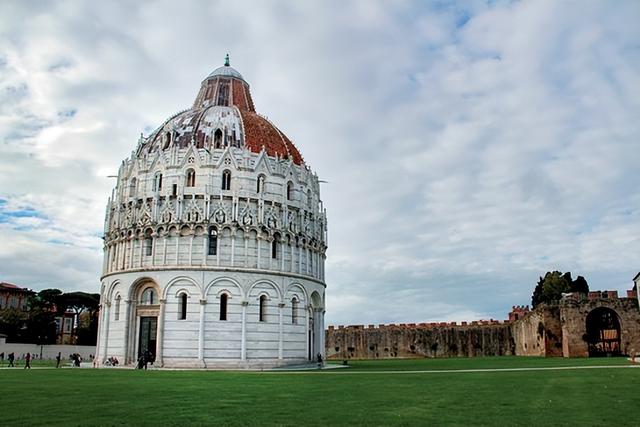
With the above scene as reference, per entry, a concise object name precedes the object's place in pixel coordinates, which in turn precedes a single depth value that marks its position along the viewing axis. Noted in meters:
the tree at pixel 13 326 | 80.19
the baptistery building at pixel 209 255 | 44.84
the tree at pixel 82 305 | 89.88
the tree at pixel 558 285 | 72.81
